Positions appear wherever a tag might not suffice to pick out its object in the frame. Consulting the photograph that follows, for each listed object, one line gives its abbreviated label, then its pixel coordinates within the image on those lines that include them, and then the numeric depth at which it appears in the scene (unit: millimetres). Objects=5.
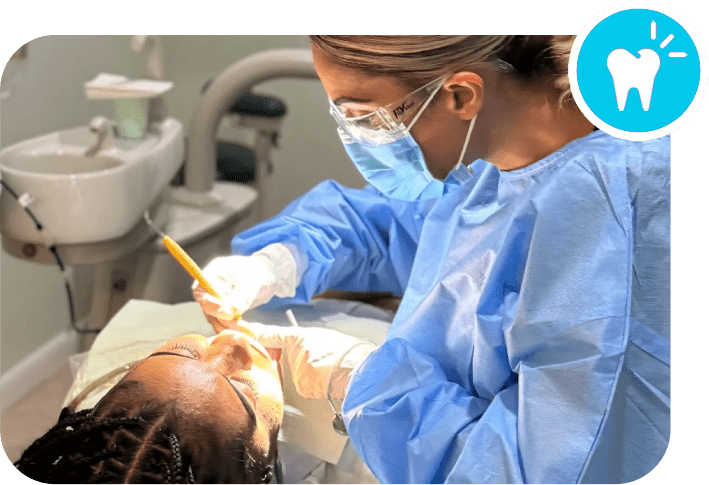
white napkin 1451
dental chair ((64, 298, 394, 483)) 1401
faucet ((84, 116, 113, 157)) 1491
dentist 1172
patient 1249
